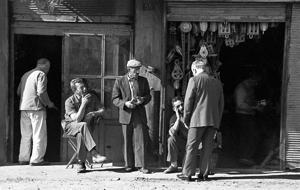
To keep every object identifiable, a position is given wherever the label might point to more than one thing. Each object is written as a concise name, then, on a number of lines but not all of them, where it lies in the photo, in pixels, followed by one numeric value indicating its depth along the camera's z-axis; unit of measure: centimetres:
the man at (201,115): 849
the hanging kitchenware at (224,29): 941
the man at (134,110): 909
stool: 937
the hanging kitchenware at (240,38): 954
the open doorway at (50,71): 1002
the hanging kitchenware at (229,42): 959
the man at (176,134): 912
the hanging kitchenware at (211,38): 962
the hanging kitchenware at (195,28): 948
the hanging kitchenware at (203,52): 947
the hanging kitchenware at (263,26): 942
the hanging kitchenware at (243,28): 947
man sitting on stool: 910
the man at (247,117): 1024
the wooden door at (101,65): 977
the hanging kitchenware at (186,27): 943
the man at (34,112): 953
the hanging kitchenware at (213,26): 942
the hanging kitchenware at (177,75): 961
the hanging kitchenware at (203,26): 942
